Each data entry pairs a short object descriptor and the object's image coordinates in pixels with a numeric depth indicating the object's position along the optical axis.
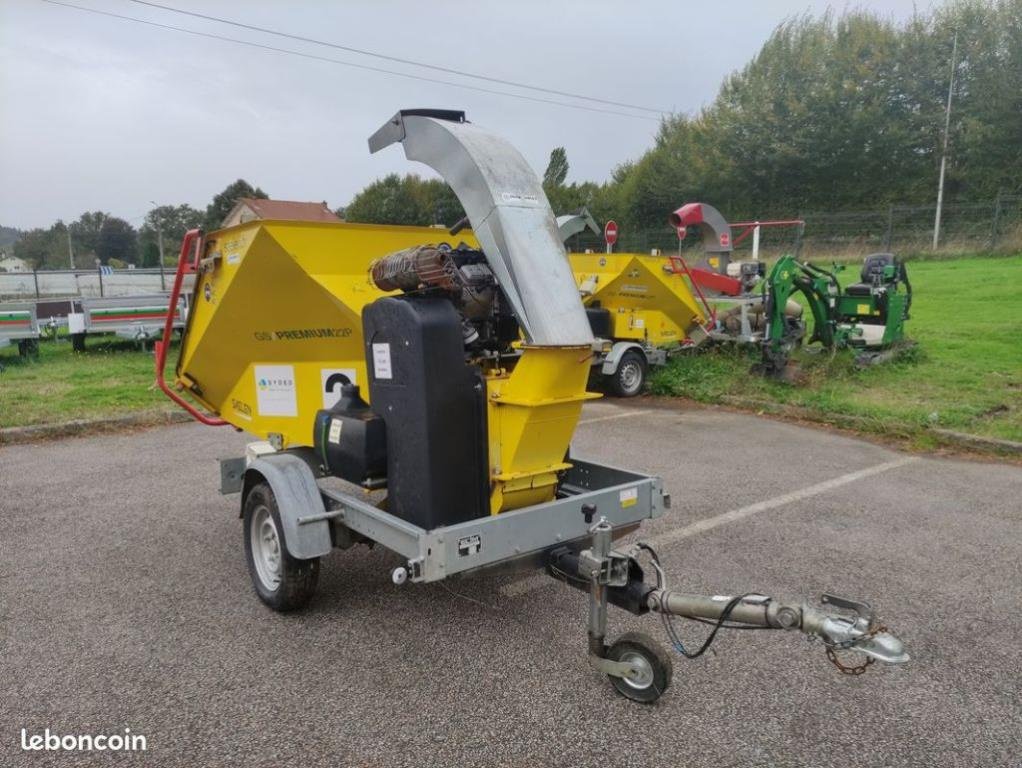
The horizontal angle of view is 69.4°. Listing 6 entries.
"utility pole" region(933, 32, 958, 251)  26.27
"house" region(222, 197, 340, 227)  26.00
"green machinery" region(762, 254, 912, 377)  10.14
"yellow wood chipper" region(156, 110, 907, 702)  3.12
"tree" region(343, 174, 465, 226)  56.07
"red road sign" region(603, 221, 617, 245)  11.20
